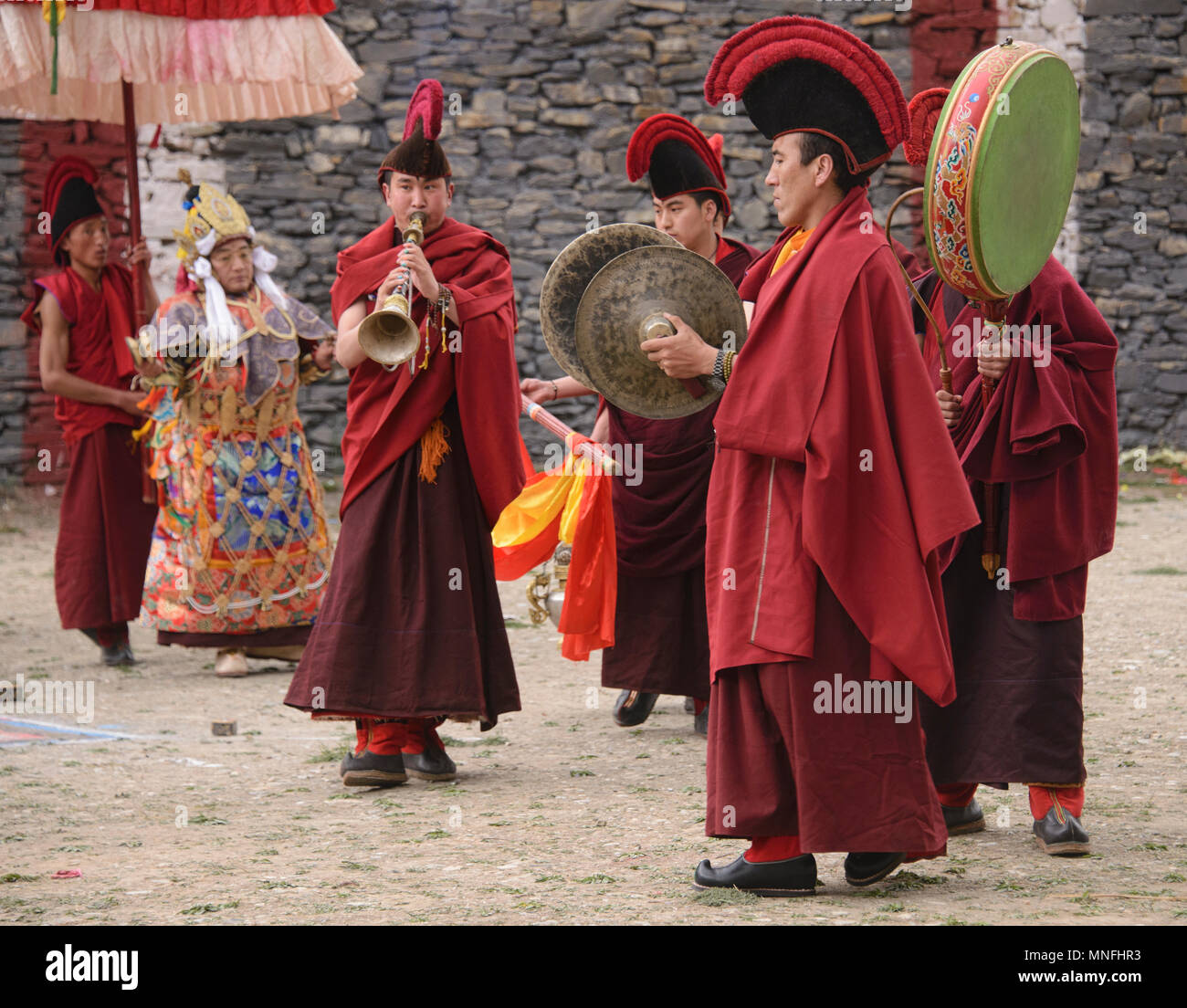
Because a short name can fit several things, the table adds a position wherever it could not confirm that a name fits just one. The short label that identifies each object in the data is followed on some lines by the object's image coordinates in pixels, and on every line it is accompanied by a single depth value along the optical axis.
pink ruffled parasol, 12.60
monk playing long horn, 9.63
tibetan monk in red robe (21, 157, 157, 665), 14.61
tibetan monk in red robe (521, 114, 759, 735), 11.20
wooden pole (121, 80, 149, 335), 14.34
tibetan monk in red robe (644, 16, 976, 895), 6.71
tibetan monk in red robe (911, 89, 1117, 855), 7.91
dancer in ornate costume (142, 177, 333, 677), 13.50
